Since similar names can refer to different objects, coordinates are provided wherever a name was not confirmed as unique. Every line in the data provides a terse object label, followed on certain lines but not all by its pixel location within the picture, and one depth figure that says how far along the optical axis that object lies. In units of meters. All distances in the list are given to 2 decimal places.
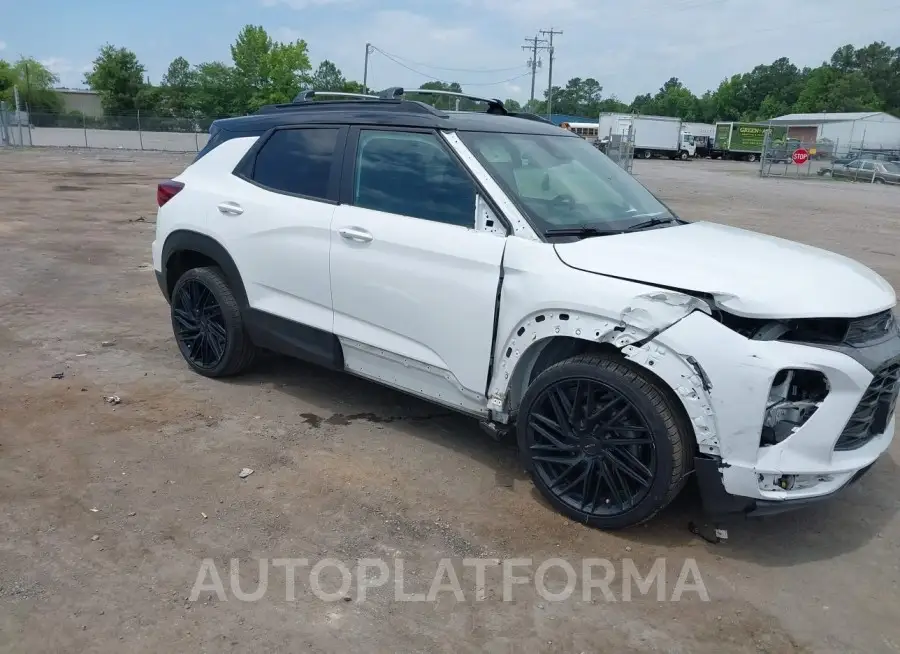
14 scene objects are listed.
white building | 66.00
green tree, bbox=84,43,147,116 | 65.06
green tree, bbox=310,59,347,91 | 75.88
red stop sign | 38.84
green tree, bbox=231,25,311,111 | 68.19
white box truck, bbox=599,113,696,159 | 55.62
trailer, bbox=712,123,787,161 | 59.72
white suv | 3.08
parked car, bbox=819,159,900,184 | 33.84
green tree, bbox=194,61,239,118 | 63.28
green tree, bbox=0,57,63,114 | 67.75
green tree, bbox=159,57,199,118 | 61.71
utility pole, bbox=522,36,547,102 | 80.69
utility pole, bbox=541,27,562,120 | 74.44
